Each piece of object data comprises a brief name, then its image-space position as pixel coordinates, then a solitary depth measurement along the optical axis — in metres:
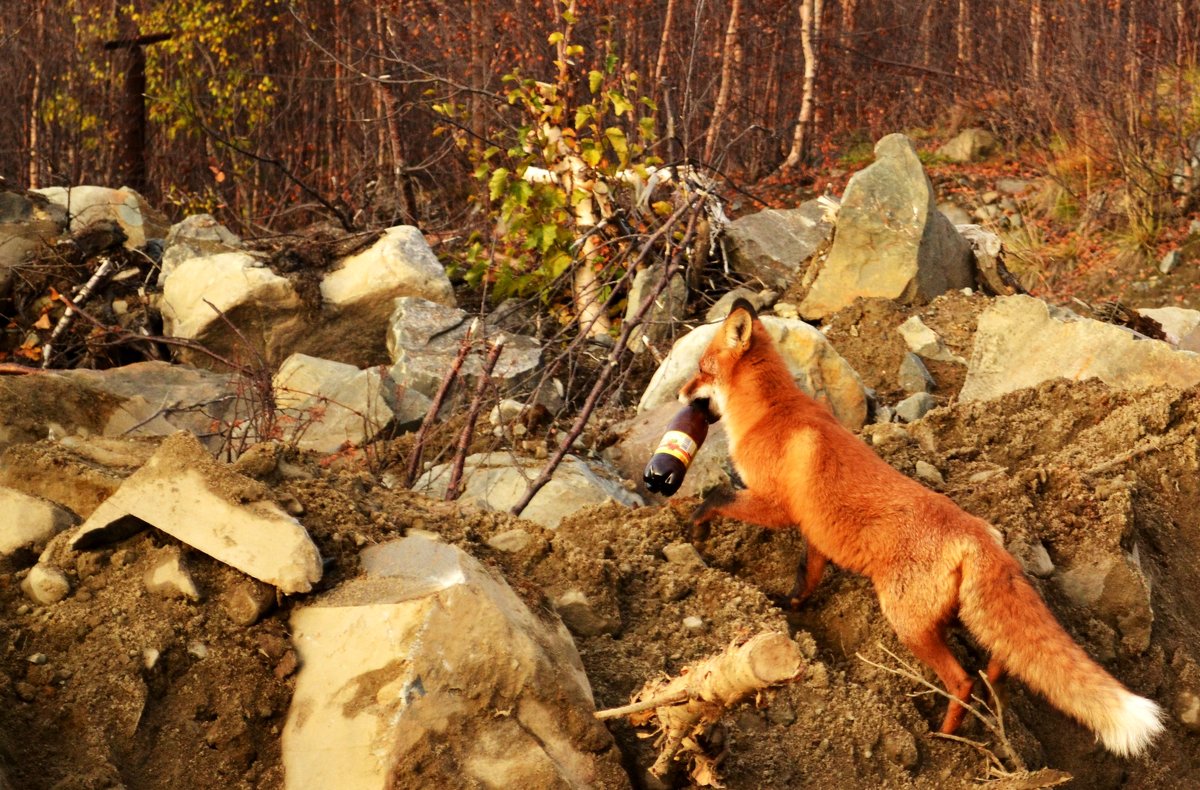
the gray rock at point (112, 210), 11.55
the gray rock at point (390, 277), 10.81
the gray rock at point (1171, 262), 14.62
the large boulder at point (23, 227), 10.71
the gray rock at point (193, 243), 11.03
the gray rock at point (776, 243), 11.03
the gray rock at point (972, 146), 18.91
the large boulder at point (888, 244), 10.03
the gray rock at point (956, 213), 16.58
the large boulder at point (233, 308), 10.38
